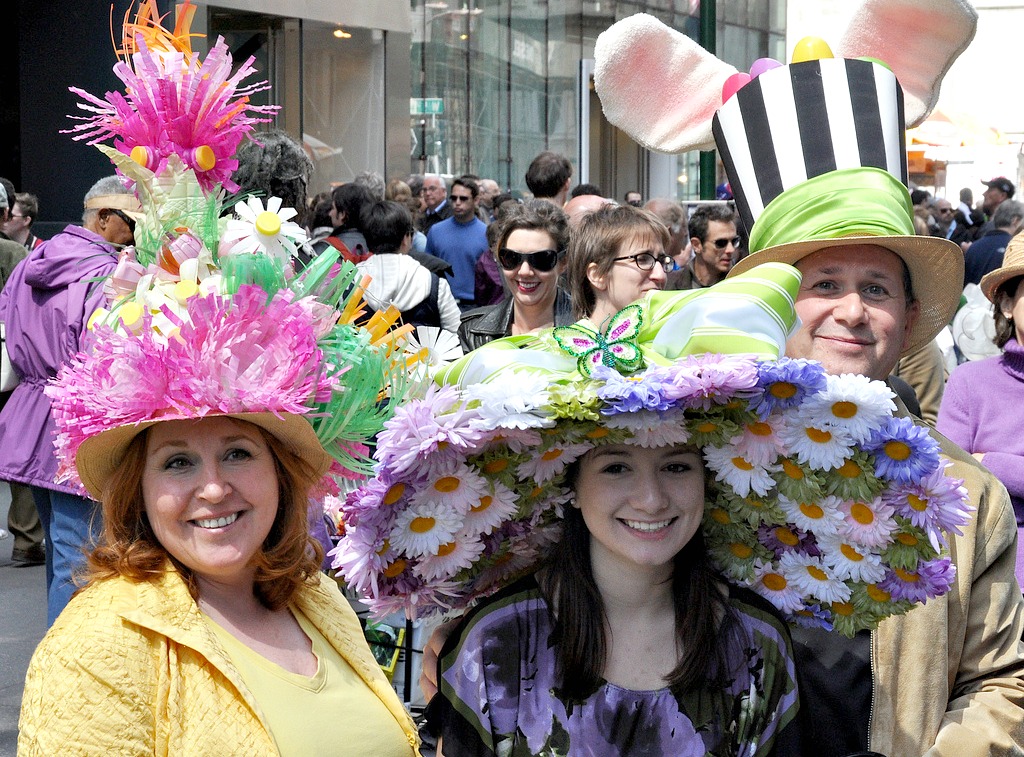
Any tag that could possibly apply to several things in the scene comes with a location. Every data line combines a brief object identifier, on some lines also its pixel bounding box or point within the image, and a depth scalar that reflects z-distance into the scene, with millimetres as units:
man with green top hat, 2432
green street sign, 19562
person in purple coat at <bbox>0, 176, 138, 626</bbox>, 4688
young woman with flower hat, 2025
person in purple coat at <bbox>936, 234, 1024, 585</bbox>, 3855
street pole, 7598
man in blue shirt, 9766
